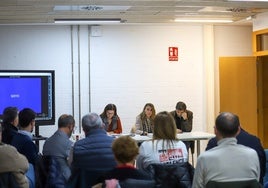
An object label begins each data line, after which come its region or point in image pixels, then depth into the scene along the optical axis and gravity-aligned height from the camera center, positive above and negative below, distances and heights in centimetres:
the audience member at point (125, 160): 300 -47
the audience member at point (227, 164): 313 -51
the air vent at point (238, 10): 728 +127
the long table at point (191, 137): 659 -68
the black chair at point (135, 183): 295 -59
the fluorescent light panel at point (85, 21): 803 +125
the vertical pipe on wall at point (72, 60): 889 +60
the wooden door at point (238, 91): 881 -3
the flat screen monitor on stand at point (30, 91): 748 +3
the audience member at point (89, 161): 373 -56
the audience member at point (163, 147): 377 -46
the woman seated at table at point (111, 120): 729 -45
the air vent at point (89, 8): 686 +127
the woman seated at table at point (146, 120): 749 -47
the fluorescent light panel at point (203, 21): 845 +128
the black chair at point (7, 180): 373 -70
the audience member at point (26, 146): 449 -51
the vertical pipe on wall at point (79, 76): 891 +30
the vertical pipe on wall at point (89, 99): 897 -14
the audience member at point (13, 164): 373 -58
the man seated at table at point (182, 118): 757 -45
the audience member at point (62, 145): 446 -52
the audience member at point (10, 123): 482 -32
